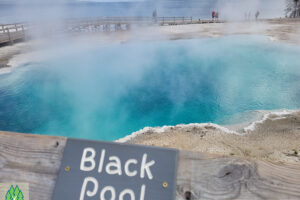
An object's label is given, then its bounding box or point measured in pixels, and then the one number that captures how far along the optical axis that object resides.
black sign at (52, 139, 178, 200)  0.99
